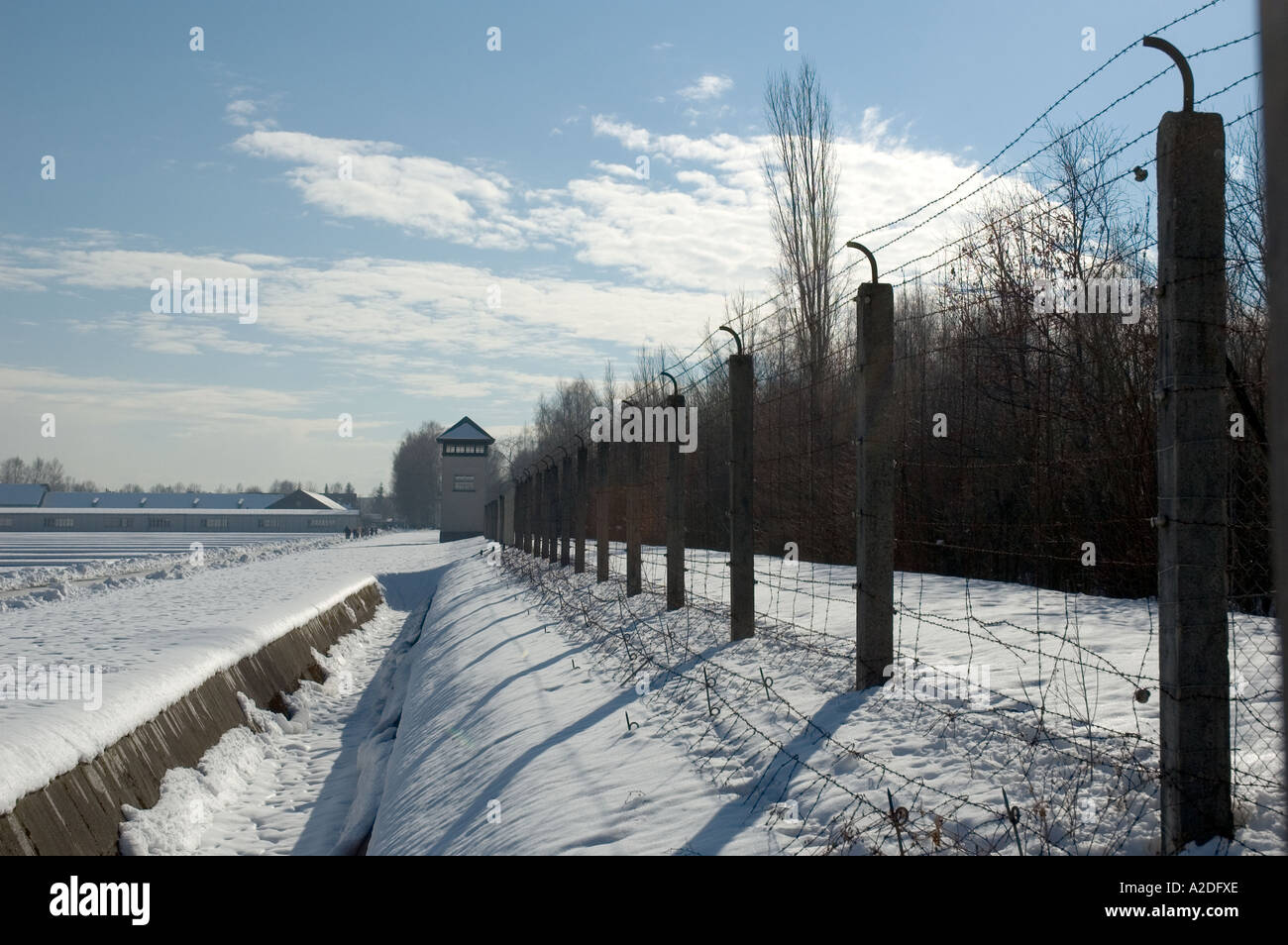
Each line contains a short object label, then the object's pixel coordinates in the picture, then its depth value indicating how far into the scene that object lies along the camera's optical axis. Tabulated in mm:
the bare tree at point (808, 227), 35938
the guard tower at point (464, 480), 67000
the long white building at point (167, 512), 115062
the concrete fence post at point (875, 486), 6969
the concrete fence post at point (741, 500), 9570
